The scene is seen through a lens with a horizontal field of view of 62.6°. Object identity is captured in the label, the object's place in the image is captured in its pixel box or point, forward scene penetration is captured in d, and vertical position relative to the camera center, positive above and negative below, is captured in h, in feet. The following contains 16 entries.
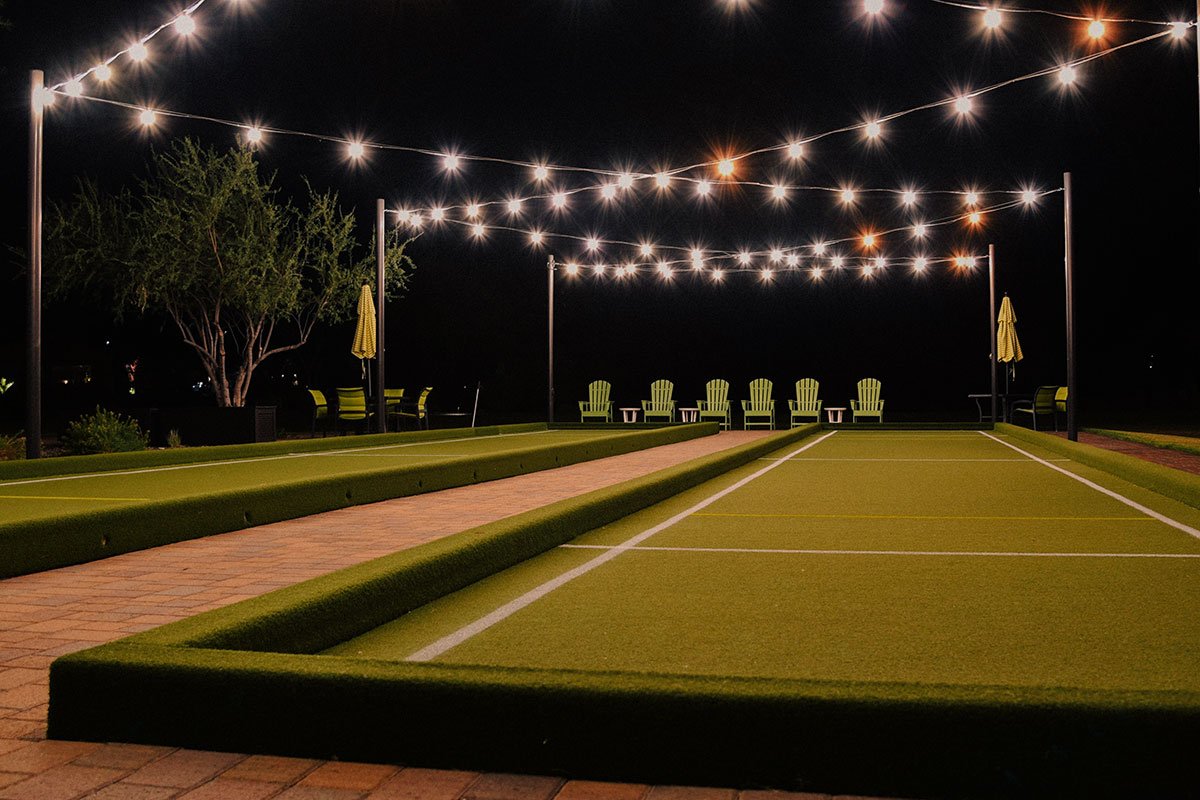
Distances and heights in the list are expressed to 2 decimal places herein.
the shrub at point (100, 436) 40.88 -1.22
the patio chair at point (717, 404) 75.66 -0.52
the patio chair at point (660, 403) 76.95 -0.41
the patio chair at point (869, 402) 73.91 -0.54
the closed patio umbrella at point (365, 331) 57.16 +4.19
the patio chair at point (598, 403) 77.71 -0.30
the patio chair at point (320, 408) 59.16 -0.26
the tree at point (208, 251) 56.54 +9.19
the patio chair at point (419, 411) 62.44 -0.59
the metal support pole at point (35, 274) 32.50 +4.43
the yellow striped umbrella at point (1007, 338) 65.46 +3.66
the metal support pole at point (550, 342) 73.15 +4.41
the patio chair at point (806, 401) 73.20 -0.38
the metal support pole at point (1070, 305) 45.50 +3.99
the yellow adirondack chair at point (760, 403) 71.46 -0.46
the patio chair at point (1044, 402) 59.72 -0.62
